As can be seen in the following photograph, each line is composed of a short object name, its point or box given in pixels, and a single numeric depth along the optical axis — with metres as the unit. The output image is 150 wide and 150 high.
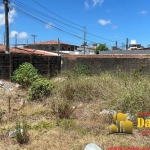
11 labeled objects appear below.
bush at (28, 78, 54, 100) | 5.34
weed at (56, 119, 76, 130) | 3.32
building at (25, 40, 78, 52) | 27.17
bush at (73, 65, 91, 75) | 10.03
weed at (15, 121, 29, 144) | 2.81
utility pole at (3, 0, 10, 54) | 9.30
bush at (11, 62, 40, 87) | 7.24
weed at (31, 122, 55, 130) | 3.33
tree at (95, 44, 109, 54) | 29.21
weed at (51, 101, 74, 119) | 3.81
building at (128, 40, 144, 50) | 32.77
